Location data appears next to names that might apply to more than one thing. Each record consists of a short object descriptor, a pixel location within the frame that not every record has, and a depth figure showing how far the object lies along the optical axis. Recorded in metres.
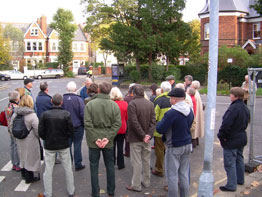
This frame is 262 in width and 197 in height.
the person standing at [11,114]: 6.02
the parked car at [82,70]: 57.52
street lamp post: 4.19
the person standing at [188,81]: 8.86
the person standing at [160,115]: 5.79
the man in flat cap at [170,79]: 8.52
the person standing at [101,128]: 4.89
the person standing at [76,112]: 6.18
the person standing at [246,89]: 10.95
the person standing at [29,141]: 5.40
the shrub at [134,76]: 30.72
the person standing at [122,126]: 6.15
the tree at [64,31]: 50.31
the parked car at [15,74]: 45.26
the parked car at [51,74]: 46.59
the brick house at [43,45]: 62.34
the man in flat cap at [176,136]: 4.49
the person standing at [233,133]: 5.05
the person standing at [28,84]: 7.47
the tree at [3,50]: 36.47
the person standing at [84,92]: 8.24
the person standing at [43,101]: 6.57
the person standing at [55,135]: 4.98
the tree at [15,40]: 60.54
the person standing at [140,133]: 5.34
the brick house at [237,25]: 36.00
